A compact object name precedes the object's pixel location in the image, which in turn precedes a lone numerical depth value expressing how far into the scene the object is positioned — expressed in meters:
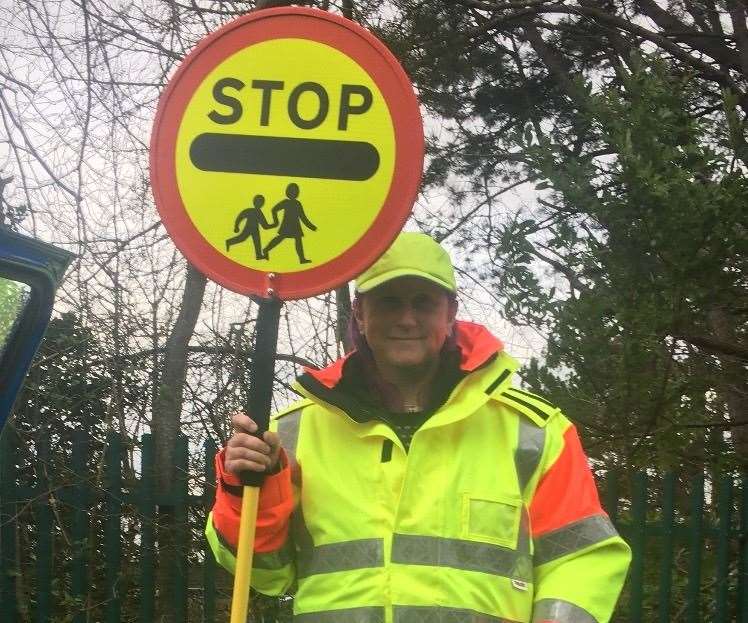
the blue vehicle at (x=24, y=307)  1.98
